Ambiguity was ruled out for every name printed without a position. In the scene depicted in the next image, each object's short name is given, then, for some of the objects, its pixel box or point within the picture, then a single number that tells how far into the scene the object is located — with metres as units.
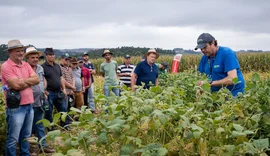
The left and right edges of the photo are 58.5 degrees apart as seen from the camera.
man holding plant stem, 2.88
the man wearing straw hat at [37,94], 3.76
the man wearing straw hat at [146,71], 4.39
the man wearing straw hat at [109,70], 6.26
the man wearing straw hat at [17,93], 3.16
